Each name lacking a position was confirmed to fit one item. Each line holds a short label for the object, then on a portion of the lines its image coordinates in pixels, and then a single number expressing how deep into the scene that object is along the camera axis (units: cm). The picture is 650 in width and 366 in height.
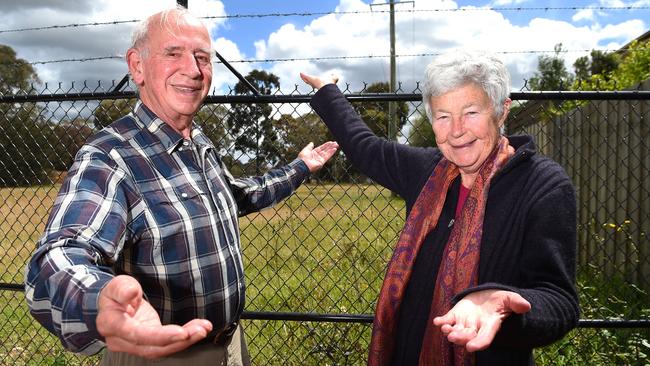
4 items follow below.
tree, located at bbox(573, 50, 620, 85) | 3138
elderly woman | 156
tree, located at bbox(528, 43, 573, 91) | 4254
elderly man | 109
